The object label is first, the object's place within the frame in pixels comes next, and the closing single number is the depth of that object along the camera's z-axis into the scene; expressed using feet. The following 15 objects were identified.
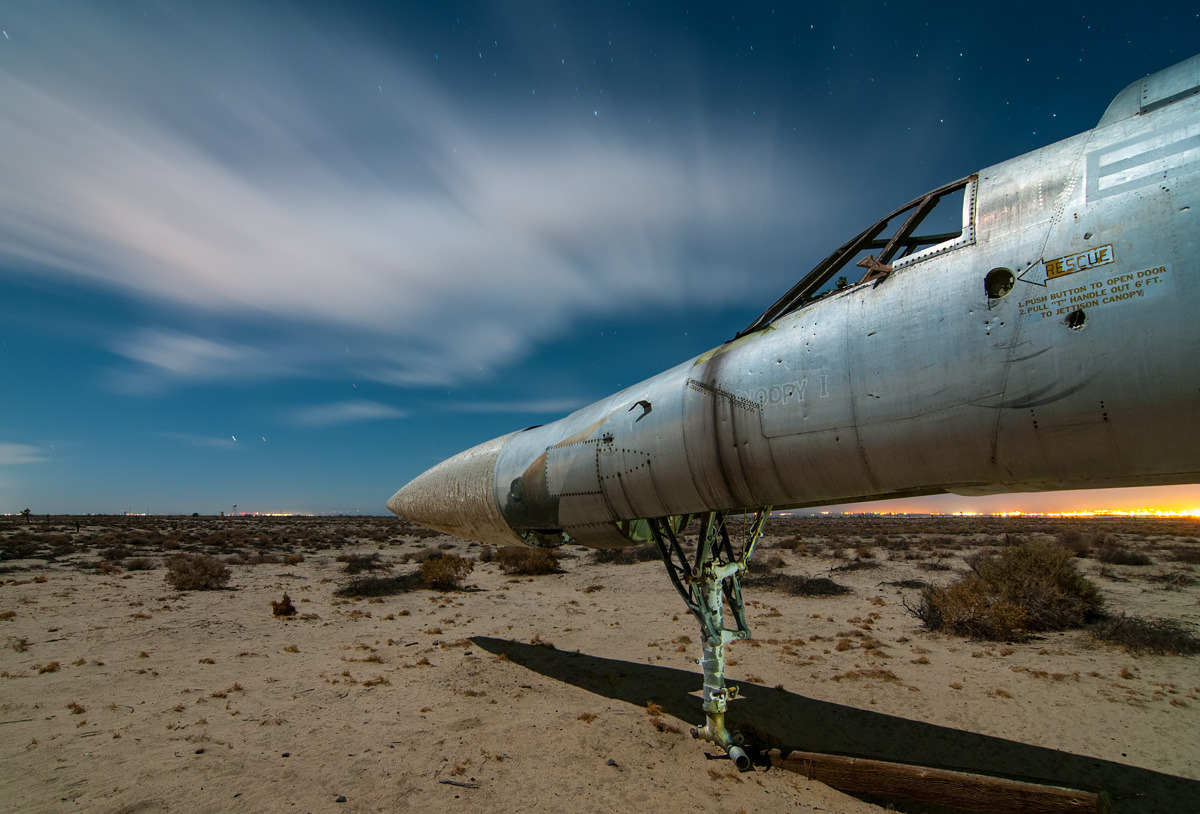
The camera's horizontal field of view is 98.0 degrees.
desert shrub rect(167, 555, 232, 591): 57.67
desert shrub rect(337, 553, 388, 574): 76.38
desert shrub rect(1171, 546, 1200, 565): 78.23
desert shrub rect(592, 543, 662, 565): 91.61
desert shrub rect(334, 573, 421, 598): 57.82
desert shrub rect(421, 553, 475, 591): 61.79
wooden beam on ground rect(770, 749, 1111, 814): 14.48
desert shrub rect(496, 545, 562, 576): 76.48
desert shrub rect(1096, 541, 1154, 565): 74.33
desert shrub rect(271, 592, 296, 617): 46.70
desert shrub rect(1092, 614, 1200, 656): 33.47
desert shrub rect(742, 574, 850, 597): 58.34
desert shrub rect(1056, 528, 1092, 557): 87.45
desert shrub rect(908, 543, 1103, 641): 39.29
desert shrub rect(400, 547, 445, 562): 88.58
